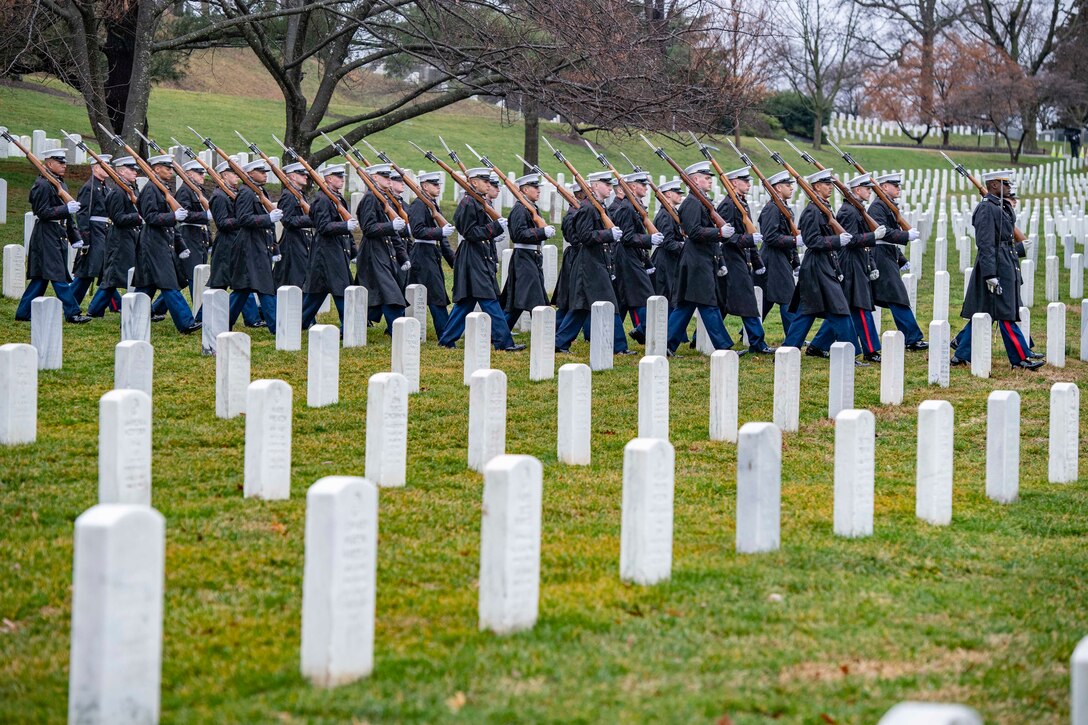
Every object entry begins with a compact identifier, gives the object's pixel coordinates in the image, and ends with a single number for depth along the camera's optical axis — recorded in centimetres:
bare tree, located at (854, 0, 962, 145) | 9701
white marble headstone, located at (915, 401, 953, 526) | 1319
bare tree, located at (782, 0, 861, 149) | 8428
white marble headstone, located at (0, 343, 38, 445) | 1537
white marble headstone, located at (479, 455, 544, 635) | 922
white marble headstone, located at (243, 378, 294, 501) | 1322
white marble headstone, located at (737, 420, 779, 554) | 1160
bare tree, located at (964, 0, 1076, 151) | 9754
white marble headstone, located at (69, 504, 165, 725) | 710
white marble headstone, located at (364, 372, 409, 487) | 1395
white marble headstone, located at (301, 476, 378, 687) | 818
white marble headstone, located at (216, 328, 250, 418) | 1734
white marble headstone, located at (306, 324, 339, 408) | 1856
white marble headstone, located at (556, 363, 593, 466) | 1554
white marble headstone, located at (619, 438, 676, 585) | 1050
